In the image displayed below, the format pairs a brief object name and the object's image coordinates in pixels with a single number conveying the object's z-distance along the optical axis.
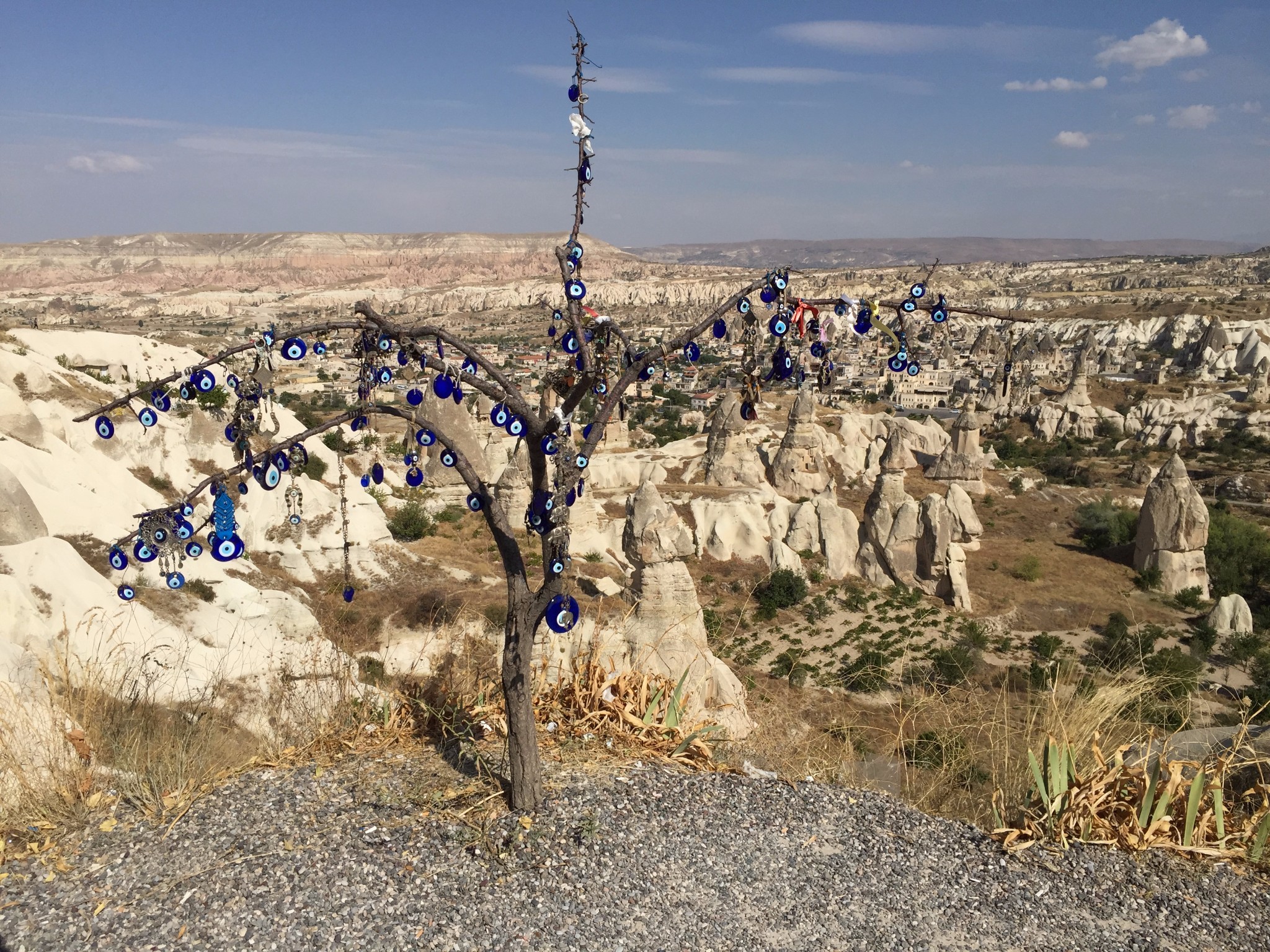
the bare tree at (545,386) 3.48
